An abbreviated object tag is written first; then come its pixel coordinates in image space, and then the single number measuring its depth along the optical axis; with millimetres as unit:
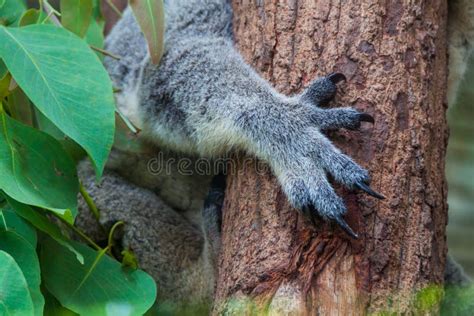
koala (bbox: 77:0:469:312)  4508
